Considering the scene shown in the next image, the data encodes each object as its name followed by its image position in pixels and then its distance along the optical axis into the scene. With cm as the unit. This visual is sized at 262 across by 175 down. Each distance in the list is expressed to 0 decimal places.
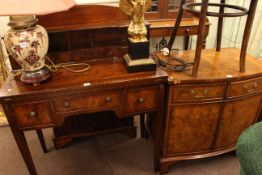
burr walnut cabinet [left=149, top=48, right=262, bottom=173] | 126
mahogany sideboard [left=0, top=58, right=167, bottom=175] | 104
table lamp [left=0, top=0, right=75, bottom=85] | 84
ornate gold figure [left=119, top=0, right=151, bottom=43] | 110
